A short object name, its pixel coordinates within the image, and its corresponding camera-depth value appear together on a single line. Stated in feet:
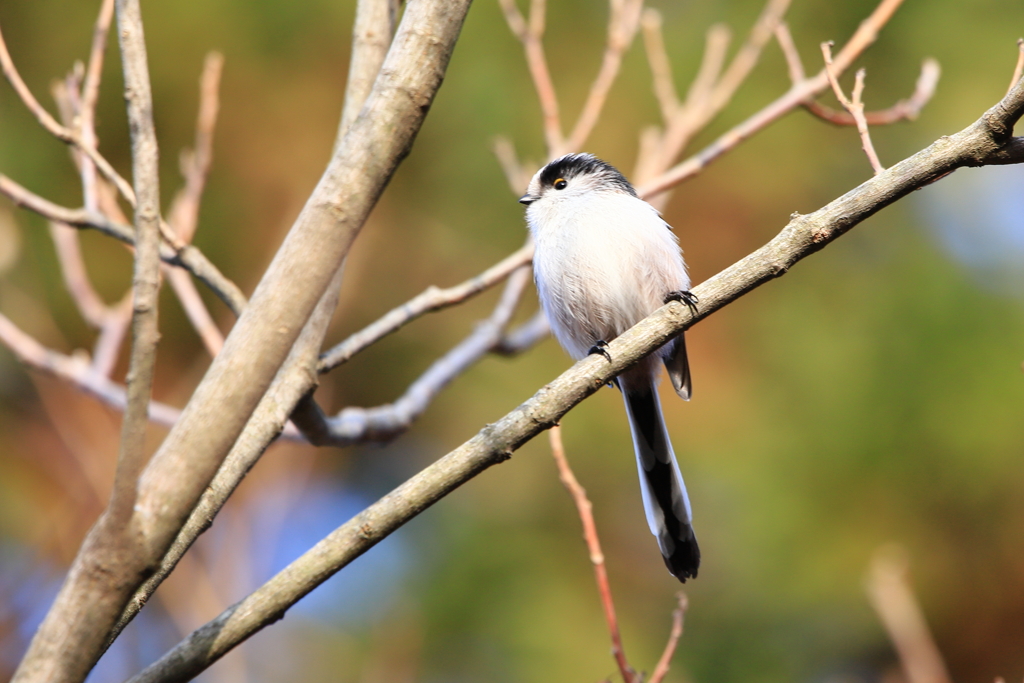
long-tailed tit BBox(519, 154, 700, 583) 19.04
